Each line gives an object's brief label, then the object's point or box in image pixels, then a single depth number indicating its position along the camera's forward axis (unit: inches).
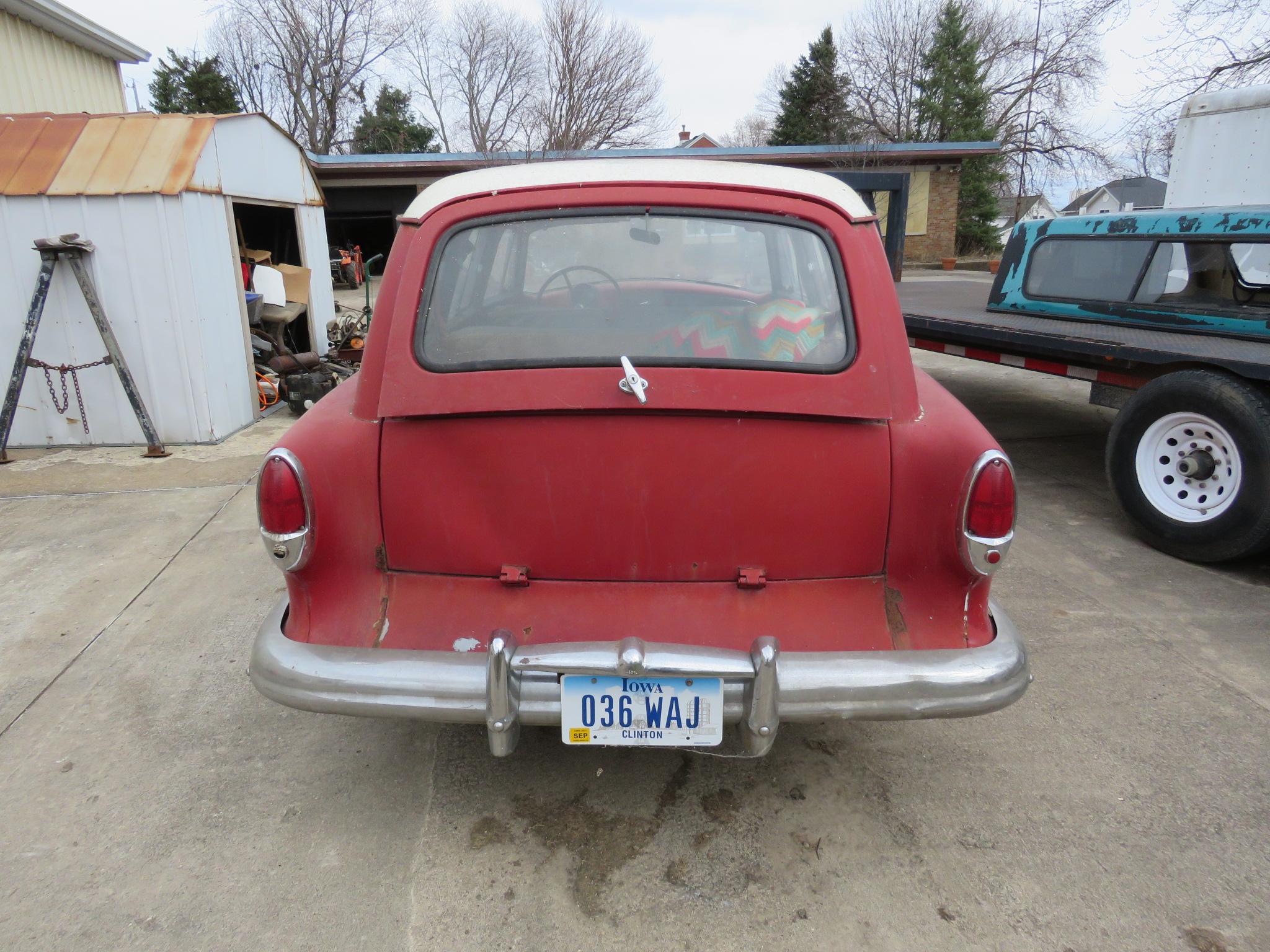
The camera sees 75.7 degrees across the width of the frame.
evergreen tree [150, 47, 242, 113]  1261.1
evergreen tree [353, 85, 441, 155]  1387.8
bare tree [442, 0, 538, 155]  1192.8
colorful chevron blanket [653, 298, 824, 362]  89.0
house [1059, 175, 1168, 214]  1565.0
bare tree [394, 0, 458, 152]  1289.4
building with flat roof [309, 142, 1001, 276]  863.1
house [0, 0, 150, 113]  362.6
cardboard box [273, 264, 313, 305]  344.2
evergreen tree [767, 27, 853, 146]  1221.7
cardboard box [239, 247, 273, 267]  331.6
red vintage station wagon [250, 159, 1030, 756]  82.1
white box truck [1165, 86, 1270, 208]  237.3
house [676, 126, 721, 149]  1198.3
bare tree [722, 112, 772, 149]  1756.5
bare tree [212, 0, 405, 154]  1294.3
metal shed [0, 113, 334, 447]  234.2
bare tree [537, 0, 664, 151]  1107.9
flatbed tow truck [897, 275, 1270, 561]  162.9
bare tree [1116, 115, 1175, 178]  560.4
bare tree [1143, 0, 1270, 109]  497.7
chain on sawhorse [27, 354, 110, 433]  238.2
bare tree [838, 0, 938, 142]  1269.7
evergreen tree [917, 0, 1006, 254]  1184.2
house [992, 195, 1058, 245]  1150.1
